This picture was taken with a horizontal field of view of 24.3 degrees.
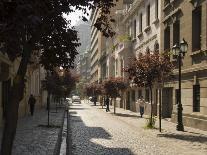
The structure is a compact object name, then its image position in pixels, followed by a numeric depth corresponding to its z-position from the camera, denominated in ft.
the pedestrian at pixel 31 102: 107.34
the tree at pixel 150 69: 71.72
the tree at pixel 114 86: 136.98
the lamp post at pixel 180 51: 67.97
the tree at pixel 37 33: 20.97
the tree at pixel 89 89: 285.25
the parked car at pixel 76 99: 297.49
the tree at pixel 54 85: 103.43
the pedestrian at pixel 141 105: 108.17
